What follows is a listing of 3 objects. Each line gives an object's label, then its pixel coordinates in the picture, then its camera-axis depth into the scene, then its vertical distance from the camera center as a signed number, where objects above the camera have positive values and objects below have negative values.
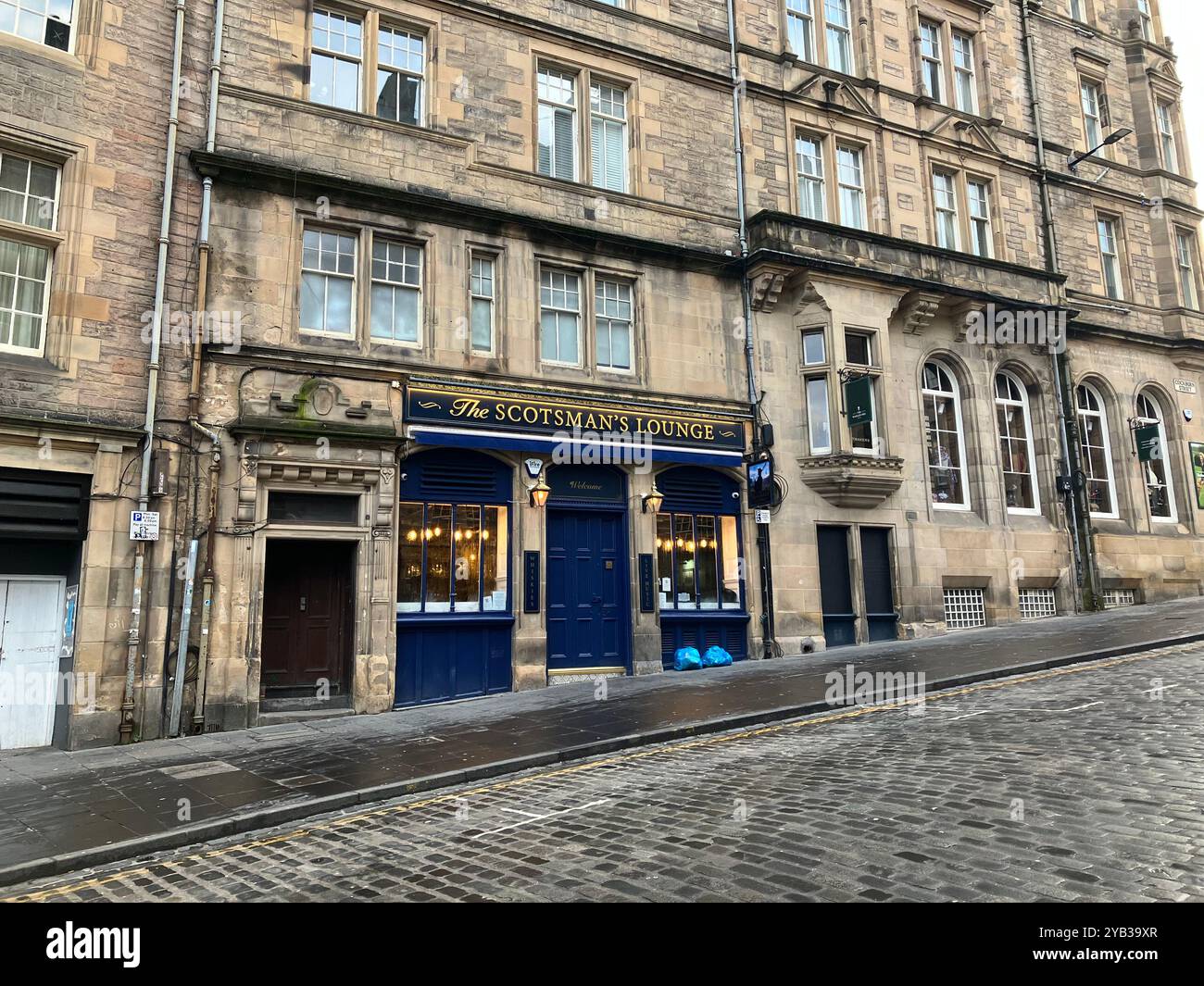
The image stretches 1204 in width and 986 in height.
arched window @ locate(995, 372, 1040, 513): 21.30 +4.31
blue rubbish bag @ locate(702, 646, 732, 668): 15.34 -1.08
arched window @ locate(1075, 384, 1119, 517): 22.94 +4.39
